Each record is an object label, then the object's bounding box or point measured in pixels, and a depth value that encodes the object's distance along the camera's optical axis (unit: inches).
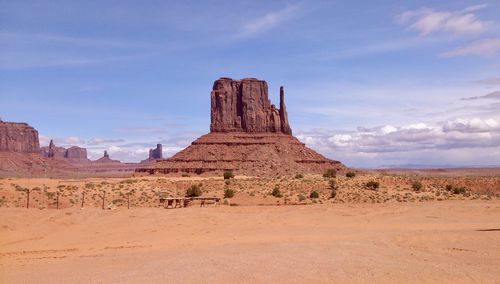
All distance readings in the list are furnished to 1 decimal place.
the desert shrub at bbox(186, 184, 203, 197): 1449.3
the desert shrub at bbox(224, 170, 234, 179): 2422.5
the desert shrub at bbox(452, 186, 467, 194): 1545.8
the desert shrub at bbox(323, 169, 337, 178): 2355.7
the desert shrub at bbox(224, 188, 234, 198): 1425.3
